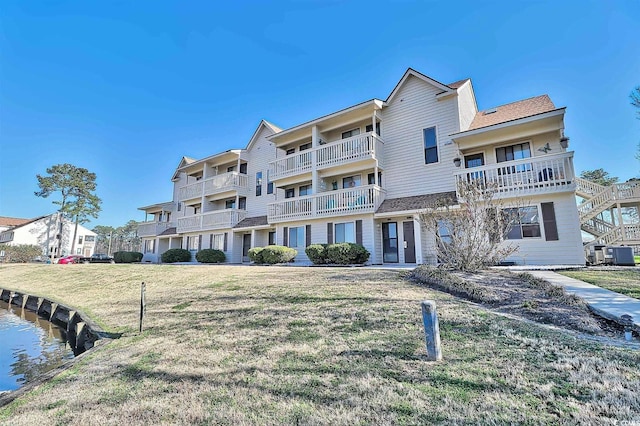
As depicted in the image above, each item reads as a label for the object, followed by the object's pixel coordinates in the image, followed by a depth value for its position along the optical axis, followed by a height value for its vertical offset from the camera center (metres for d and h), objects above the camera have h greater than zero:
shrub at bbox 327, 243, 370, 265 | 15.35 -0.03
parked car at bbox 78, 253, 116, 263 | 35.70 -0.30
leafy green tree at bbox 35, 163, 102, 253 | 47.94 +11.26
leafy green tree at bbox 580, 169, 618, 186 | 30.98 +8.21
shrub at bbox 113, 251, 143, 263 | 30.47 -0.06
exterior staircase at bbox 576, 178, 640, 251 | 14.95 +2.27
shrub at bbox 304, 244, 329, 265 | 16.14 +0.04
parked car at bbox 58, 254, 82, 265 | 34.06 -0.32
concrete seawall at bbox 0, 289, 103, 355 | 7.30 -2.06
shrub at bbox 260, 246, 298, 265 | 17.95 -0.01
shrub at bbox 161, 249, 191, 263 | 25.84 -0.02
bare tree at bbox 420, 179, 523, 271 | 8.83 +0.70
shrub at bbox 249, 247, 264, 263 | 18.88 -0.02
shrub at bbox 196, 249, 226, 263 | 23.25 -0.06
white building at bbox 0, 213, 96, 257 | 49.62 +4.18
